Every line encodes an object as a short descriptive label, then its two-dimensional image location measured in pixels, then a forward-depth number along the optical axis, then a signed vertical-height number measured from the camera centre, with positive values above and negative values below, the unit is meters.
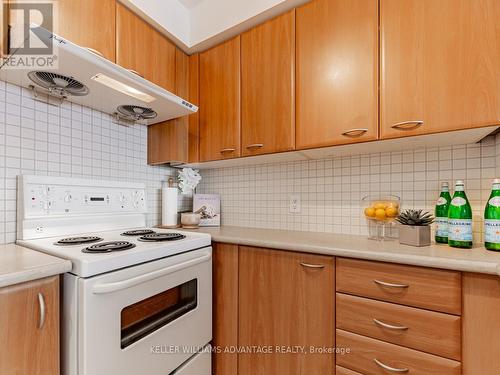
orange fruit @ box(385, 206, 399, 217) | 1.26 -0.11
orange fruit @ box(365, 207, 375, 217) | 1.30 -0.12
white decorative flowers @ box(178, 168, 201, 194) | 1.96 +0.07
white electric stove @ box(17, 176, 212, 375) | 0.85 -0.36
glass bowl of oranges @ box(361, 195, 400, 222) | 1.26 -0.10
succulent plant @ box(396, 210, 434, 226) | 1.15 -0.14
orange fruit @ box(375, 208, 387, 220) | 1.27 -0.13
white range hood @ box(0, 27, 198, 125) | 0.97 +0.49
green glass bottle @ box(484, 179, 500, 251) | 1.00 -0.13
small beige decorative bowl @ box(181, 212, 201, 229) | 1.80 -0.23
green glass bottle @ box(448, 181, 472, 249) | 1.07 -0.13
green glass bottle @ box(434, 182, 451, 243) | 1.19 -0.12
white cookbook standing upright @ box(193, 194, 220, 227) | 1.92 -0.15
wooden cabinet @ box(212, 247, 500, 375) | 0.83 -0.52
